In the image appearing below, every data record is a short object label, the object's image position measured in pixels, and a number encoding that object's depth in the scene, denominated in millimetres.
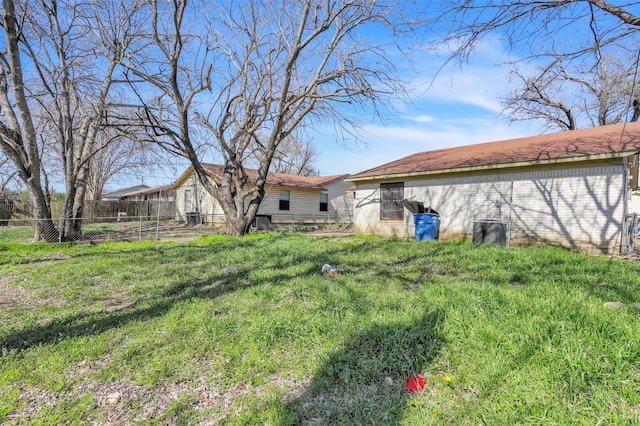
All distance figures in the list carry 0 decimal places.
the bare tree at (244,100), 10469
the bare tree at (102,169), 27069
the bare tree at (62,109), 9039
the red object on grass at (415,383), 2268
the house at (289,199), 20094
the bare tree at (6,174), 17781
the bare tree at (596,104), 16656
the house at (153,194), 25817
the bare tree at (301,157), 34219
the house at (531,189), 7996
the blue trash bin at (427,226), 10602
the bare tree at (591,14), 4590
